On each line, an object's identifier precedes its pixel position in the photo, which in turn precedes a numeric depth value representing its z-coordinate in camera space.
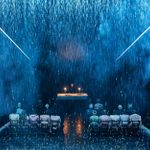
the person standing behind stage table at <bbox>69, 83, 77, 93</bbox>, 32.63
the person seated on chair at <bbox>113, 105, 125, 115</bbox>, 18.08
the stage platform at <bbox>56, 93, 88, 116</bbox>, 28.98
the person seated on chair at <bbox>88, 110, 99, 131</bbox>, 17.06
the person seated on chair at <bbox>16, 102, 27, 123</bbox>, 17.23
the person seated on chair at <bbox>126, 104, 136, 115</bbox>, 17.75
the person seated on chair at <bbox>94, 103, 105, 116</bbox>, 18.29
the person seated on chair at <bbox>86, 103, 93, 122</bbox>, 19.64
